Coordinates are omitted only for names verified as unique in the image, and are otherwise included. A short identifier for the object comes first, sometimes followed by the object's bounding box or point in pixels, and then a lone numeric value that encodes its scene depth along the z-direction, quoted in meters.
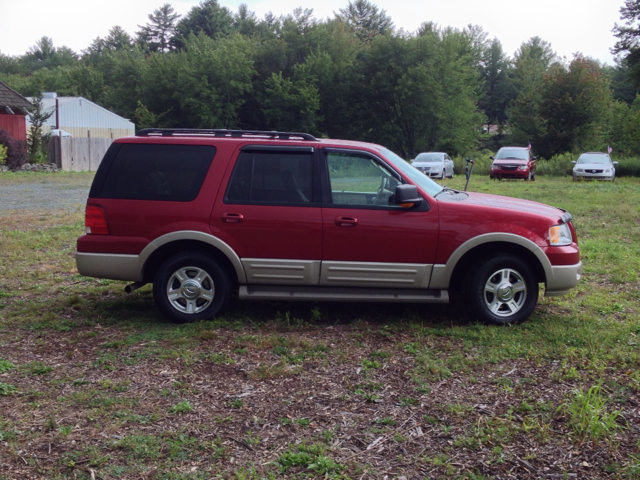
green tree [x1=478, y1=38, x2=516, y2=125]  85.75
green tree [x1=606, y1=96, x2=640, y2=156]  43.38
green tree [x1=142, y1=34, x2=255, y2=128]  57.12
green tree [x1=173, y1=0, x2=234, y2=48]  87.44
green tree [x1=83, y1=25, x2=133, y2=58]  103.11
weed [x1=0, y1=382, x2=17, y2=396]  4.58
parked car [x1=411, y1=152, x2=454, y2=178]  31.83
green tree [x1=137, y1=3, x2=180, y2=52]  91.78
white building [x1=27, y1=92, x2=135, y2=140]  52.97
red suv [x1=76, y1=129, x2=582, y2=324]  6.15
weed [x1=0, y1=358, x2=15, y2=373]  5.05
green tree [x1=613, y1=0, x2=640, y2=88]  37.97
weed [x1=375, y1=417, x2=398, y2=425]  4.11
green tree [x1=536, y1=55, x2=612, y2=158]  47.56
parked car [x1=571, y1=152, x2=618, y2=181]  30.22
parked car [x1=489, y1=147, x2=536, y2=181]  30.67
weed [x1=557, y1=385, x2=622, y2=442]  3.91
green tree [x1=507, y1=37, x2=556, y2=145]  49.99
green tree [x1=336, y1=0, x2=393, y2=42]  86.62
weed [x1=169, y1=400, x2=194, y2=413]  4.27
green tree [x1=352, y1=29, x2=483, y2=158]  54.31
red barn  36.91
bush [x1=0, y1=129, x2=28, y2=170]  31.83
